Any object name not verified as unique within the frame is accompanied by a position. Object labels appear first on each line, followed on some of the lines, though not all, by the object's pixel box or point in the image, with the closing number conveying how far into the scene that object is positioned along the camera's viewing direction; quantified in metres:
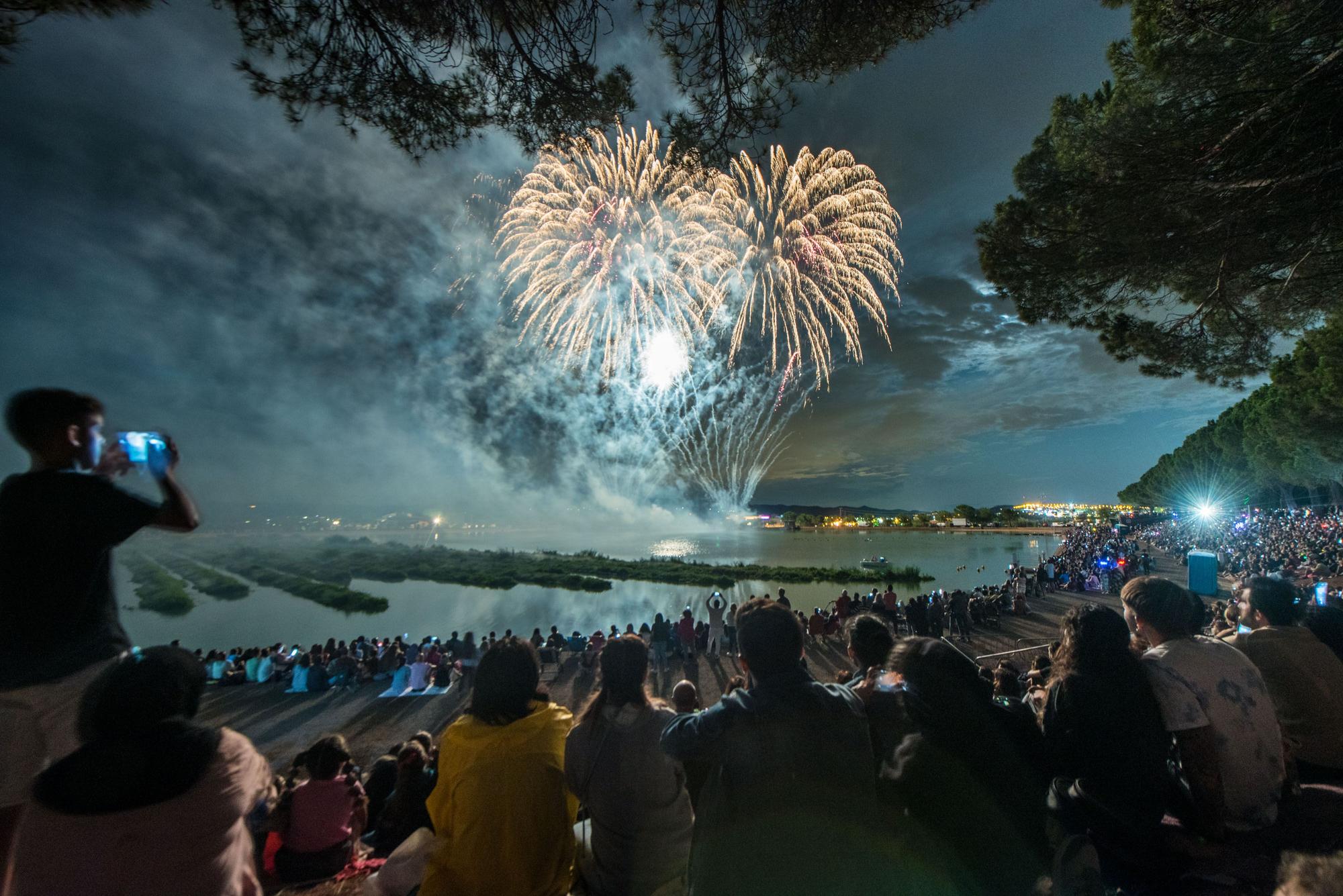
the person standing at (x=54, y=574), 1.70
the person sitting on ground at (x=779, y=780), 1.58
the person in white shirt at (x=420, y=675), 11.27
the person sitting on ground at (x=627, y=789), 2.02
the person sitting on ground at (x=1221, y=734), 2.08
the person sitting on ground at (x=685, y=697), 3.67
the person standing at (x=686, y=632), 13.82
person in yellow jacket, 1.96
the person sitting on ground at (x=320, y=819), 3.10
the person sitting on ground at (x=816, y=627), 14.41
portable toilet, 12.55
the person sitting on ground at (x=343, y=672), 11.97
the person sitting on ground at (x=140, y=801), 1.37
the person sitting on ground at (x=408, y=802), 3.63
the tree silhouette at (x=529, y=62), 4.84
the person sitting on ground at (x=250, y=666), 12.73
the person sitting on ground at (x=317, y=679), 11.88
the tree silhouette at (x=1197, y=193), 4.88
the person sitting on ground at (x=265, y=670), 12.73
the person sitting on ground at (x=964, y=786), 1.87
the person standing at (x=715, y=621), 13.56
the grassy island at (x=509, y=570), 38.12
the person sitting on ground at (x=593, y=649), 12.58
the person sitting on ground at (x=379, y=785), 4.31
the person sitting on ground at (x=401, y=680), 11.29
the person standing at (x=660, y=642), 13.12
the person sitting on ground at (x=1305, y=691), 2.67
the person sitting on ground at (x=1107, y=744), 1.95
